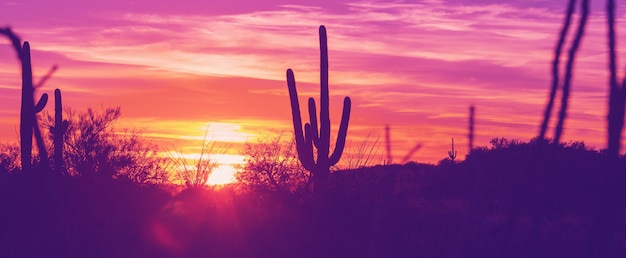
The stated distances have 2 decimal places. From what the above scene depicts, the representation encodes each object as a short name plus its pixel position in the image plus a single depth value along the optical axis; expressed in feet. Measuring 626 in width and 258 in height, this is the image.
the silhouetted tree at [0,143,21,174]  99.55
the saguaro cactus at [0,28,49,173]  84.58
